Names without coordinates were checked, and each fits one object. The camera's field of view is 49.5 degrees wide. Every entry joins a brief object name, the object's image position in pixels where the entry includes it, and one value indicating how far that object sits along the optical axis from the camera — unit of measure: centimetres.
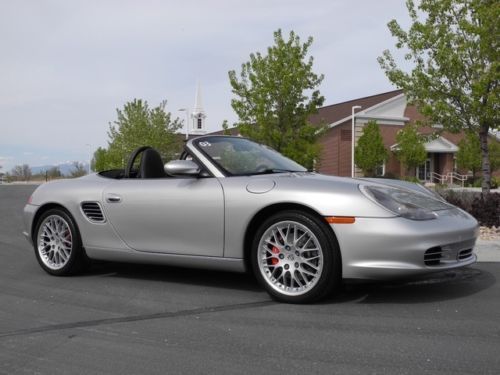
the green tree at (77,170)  5438
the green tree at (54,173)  6181
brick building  3900
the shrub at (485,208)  938
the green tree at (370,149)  3594
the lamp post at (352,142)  3659
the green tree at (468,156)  3800
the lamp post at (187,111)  3703
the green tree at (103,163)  4008
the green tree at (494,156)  3753
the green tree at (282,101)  1741
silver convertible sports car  389
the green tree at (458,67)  1135
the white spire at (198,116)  7275
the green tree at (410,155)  3603
